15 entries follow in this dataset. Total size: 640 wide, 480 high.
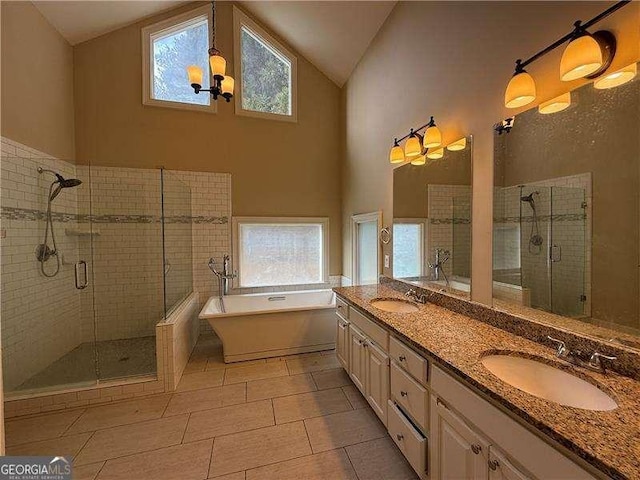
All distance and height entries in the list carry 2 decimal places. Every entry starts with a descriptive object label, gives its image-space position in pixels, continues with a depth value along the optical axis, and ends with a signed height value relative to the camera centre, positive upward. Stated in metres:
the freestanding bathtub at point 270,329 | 3.05 -1.09
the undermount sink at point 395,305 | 2.31 -0.61
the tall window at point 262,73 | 3.96 +2.41
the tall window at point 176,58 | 3.67 +2.46
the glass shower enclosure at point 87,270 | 2.51 -0.38
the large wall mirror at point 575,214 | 1.17 +0.09
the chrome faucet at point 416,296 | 2.38 -0.55
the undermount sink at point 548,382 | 1.08 -0.66
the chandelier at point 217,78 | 2.55 +1.53
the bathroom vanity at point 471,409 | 0.81 -0.67
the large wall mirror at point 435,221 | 2.05 +0.11
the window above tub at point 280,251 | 4.06 -0.24
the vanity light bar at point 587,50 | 1.17 +0.79
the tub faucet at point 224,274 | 3.86 -0.55
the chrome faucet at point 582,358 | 1.16 -0.55
